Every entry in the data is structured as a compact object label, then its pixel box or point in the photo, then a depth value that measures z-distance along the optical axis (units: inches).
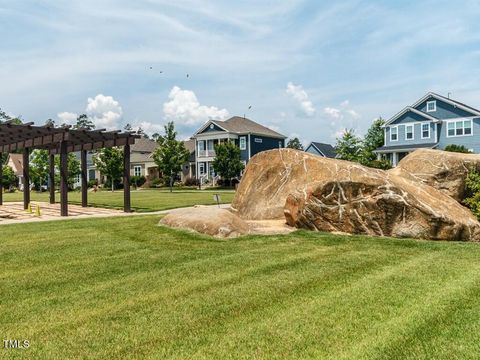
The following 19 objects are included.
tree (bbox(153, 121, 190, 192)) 1683.1
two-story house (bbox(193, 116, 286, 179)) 1931.6
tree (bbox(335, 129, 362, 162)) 1638.8
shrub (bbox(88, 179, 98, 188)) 2145.2
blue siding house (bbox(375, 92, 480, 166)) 1473.9
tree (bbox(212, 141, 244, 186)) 1770.4
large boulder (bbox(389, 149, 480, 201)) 505.4
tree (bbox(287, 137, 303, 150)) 3937.5
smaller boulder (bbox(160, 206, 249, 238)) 406.9
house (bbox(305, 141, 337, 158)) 2112.5
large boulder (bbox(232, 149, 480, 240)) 386.9
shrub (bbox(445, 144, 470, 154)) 1247.5
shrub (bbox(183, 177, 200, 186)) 2016.1
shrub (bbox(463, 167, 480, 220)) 455.8
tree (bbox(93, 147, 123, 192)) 1628.9
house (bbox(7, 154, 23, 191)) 2546.8
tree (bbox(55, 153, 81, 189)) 1823.0
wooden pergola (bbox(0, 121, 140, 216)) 668.7
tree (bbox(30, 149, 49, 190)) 1696.6
